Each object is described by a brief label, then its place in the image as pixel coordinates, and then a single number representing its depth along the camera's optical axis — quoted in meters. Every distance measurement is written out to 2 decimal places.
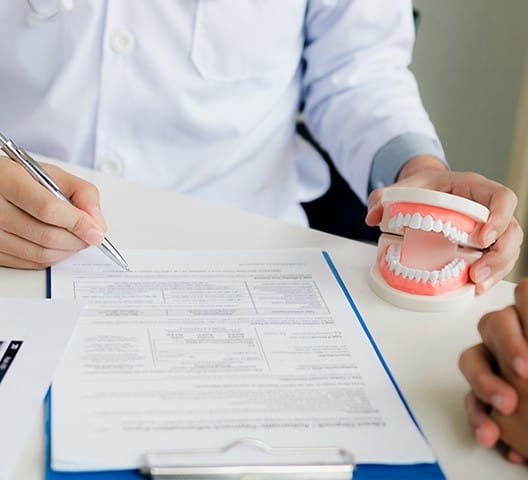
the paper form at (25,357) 0.51
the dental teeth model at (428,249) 0.67
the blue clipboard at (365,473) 0.47
